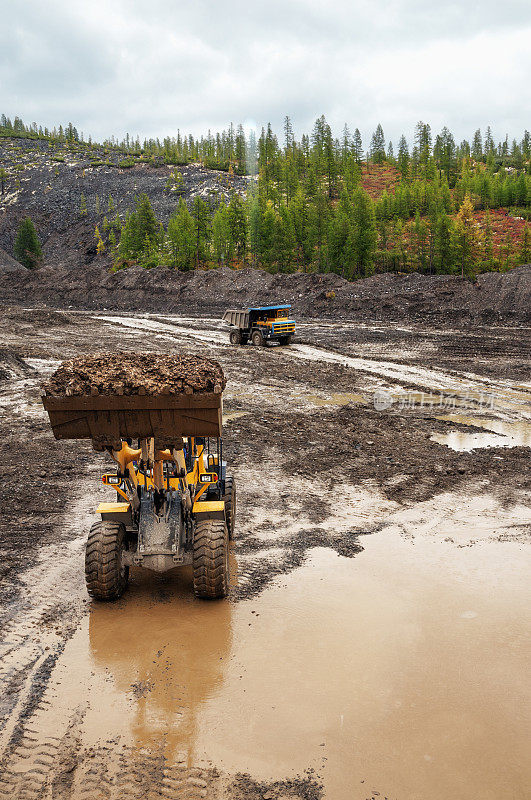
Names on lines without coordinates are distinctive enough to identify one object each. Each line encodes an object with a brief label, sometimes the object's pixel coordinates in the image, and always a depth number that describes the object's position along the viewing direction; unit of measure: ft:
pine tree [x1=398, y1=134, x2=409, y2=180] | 355.38
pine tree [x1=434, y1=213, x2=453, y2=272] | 192.34
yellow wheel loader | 23.25
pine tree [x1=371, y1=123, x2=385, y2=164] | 449.48
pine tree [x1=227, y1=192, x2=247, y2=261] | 235.13
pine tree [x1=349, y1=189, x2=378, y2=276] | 200.64
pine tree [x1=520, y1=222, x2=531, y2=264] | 186.23
